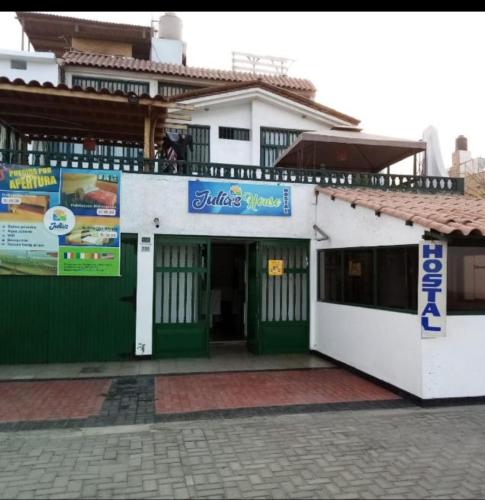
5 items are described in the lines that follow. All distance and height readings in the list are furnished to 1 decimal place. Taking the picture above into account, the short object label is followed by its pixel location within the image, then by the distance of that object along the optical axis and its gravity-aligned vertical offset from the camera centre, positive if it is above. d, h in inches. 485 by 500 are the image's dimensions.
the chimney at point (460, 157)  925.8 +244.9
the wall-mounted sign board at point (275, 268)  381.7 +3.5
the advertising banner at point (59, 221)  333.7 +37.0
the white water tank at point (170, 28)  765.0 +415.4
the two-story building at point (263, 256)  258.2 +11.7
